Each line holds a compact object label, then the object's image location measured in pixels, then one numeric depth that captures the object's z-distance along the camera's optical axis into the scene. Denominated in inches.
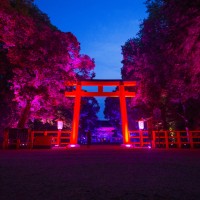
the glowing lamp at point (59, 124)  667.4
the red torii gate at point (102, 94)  671.8
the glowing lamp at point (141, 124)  651.1
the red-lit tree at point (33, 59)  546.0
